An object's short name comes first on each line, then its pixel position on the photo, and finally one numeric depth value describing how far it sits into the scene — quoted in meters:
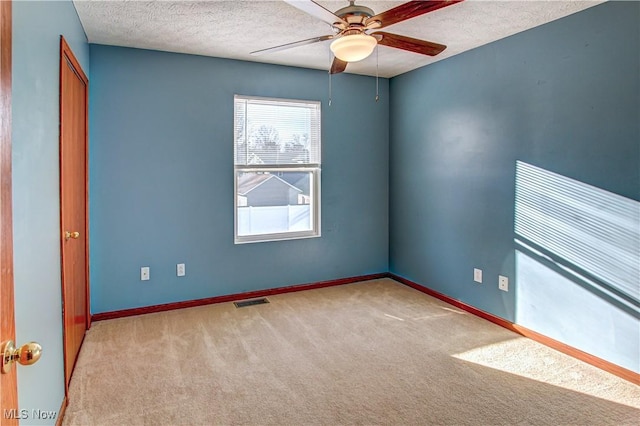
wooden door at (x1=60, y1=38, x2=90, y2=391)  2.35
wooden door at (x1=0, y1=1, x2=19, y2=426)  0.80
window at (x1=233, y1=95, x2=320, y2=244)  4.20
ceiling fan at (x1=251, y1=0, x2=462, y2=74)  2.11
